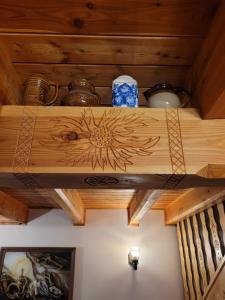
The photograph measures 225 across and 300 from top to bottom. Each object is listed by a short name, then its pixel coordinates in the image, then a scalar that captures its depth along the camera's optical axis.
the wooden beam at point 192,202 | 1.98
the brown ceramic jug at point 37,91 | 0.81
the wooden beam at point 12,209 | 2.34
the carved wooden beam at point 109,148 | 0.67
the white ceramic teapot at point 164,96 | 0.81
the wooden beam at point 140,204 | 1.86
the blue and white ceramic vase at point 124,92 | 0.80
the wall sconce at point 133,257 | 2.83
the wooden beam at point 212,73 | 0.63
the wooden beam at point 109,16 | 0.65
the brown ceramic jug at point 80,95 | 0.79
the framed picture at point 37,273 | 2.74
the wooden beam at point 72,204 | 1.89
